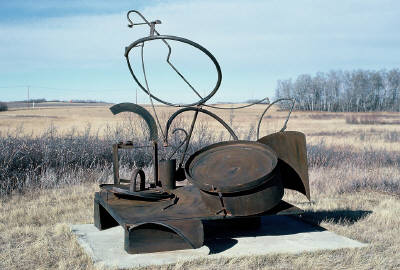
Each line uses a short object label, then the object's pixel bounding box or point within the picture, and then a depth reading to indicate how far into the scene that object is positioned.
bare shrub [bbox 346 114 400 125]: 38.25
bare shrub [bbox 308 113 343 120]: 48.88
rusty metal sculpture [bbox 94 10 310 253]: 5.13
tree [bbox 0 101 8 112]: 51.17
